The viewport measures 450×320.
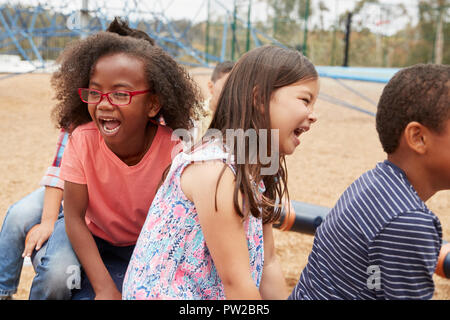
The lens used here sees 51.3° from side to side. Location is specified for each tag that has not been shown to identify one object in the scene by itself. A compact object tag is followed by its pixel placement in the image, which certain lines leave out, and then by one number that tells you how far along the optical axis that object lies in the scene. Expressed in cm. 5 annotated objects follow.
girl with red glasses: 158
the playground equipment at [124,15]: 1033
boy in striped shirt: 121
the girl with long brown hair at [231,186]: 124
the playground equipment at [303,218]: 248
